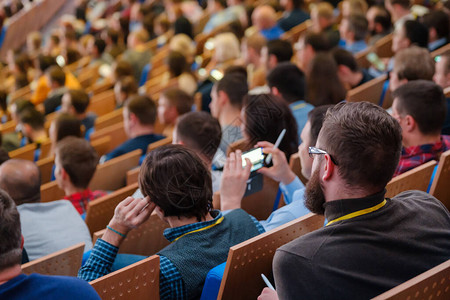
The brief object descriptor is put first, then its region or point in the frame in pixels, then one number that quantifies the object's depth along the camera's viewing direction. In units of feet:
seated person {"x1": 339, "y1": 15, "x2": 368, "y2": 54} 17.24
